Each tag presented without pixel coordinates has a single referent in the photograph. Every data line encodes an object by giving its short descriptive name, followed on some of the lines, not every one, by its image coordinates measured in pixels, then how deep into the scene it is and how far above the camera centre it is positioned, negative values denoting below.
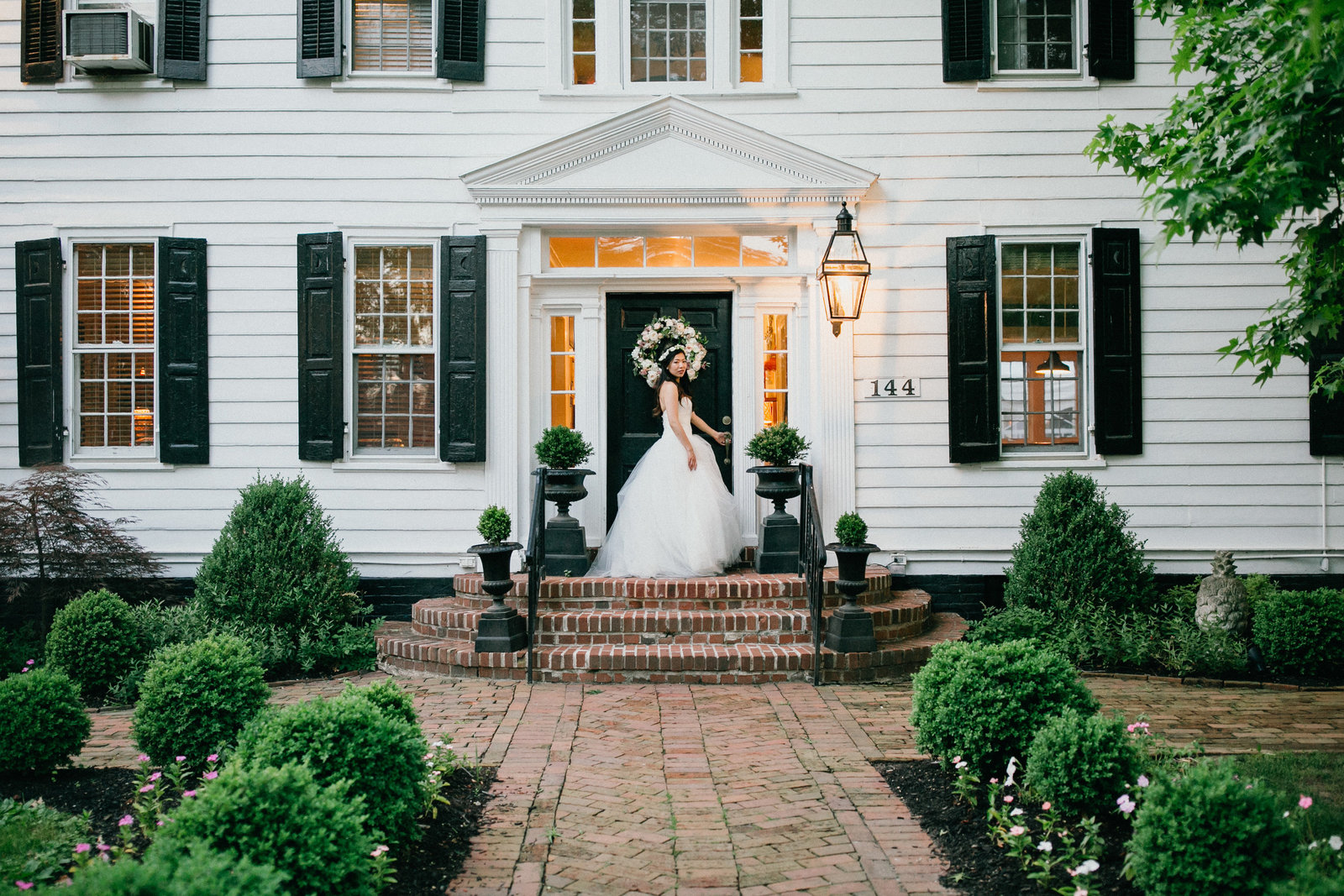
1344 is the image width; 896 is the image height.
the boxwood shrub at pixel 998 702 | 4.35 -1.17
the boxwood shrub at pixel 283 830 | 2.98 -1.20
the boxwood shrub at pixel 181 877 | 2.41 -1.14
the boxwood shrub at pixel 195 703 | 4.56 -1.22
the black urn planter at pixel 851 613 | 6.91 -1.19
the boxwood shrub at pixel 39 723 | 4.70 -1.35
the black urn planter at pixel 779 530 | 7.89 -0.66
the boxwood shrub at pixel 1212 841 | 3.06 -1.28
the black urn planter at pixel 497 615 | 6.98 -1.21
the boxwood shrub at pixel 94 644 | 6.73 -1.36
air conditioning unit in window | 8.20 +3.61
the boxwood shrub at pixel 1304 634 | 6.95 -1.35
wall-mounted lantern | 7.95 +1.47
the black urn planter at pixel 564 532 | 7.80 -0.66
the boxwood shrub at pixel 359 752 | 3.64 -1.17
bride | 7.70 -0.50
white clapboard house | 8.38 +1.76
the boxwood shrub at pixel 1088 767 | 3.78 -1.27
